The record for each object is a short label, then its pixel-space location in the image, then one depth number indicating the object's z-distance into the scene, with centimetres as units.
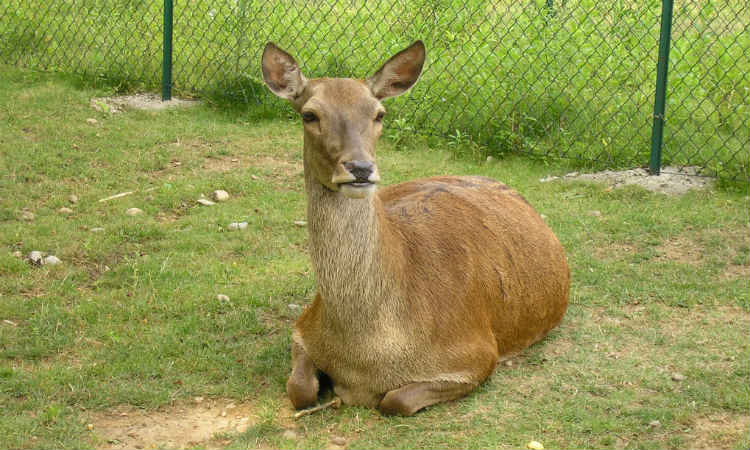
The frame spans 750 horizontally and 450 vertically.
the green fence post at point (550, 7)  966
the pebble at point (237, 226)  731
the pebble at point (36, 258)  651
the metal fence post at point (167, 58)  1000
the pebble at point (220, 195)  791
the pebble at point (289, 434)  455
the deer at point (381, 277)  459
